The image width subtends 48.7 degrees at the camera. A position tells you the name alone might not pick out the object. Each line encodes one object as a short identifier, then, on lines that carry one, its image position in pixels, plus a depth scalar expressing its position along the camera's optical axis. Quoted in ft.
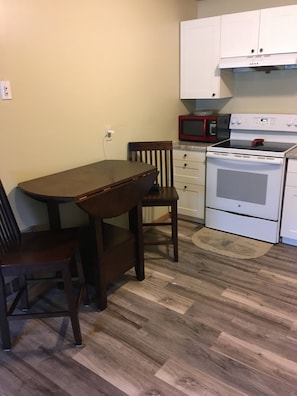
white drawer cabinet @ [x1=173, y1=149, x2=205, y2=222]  11.03
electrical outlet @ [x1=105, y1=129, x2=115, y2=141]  9.10
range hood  9.40
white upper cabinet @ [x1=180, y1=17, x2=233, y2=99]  10.62
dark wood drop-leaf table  6.47
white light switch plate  6.52
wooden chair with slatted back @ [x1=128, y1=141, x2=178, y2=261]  8.93
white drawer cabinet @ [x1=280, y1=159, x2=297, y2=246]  9.25
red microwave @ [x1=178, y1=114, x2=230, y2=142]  11.14
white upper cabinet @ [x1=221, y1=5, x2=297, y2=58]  9.22
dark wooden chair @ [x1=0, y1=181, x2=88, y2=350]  5.86
